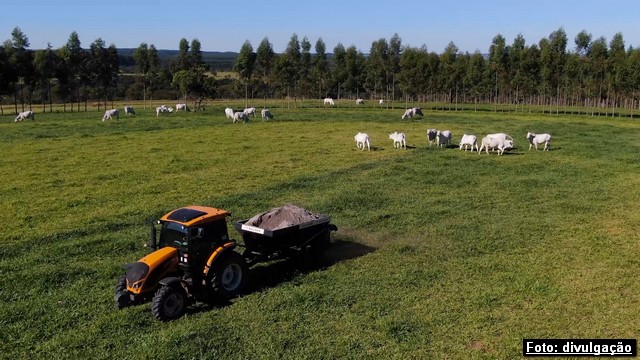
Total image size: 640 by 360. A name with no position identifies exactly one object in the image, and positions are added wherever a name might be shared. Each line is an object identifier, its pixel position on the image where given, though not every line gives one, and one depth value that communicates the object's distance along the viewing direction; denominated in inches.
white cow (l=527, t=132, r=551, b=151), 1277.1
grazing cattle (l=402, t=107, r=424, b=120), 2208.3
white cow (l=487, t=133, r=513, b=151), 1240.8
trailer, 475.2
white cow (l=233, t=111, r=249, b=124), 1977.1
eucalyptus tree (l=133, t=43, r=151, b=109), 3319.4
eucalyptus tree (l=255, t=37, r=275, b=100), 3415.4
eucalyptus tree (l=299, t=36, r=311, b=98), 3513.8
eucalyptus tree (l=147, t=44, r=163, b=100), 3430.1
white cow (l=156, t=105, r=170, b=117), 2325.4
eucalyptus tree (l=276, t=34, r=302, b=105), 3171.8
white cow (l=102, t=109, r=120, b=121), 2014.0
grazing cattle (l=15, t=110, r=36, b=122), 2052.2
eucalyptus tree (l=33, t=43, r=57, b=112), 2623.0
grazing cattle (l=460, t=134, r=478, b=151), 1263.5
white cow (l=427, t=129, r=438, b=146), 1365.7
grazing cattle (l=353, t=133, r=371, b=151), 1299.2
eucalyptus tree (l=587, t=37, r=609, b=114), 2752.5
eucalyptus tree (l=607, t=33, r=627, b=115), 2504.9
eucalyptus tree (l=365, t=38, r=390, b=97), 3602.4
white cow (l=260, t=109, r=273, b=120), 2064.5
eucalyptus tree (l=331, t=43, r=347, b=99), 3703.2
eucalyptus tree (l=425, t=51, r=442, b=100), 3270.2
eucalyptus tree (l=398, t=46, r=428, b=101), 3282.5
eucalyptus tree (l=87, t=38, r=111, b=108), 2903.5
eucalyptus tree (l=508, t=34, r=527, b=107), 3016.7
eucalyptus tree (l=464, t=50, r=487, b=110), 3189.0
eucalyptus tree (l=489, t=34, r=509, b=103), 3213.6
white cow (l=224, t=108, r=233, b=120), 2118.6
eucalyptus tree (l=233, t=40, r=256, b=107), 3125.0
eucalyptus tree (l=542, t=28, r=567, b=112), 2873.5
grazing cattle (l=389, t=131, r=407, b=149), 1321.4
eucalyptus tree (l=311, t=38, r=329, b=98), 3735.2
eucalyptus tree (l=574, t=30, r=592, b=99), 2810.0
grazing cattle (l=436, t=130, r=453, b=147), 1346.0
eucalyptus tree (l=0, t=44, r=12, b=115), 2413.9
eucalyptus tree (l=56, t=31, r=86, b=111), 2758.4
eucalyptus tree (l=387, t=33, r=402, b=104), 3601.4
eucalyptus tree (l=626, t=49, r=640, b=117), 2411.4
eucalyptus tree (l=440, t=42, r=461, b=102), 3201.3
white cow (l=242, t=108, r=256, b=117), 2233.8
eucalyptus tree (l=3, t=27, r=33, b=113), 2472.9
